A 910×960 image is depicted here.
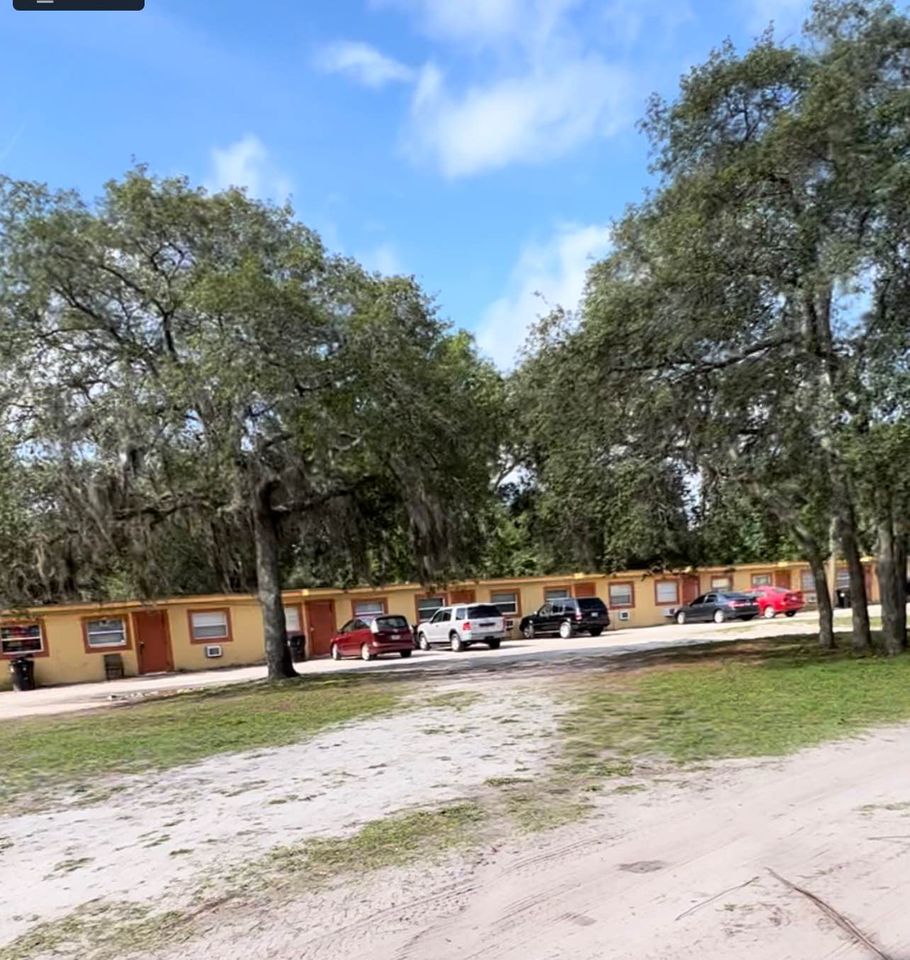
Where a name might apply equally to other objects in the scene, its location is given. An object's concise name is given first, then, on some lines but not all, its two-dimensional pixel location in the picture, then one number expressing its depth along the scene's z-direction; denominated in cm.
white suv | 3247
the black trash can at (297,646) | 3303
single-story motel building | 3045
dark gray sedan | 3950
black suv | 3594
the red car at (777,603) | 4088
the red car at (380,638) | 3059
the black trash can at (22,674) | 2888
